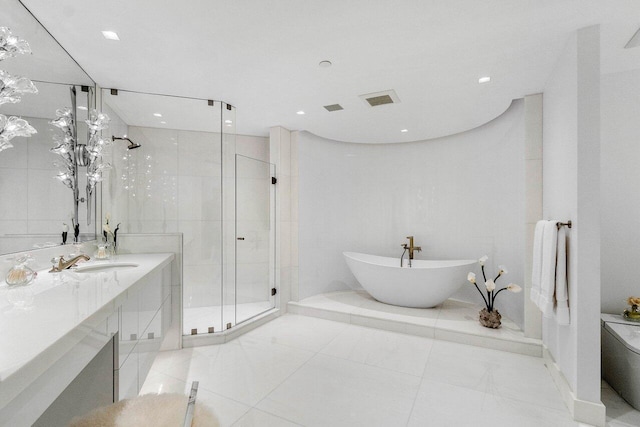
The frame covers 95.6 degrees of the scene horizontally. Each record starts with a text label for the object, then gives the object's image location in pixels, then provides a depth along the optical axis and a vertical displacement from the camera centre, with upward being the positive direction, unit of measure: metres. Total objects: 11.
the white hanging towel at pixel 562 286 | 1.93 -0.50
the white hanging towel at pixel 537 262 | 2.19 -0.39
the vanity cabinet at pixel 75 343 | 0.68 -0.42
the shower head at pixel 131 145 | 2.98 +0.69
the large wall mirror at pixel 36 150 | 1.62 +0.38
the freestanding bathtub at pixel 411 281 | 3.38 -0.86
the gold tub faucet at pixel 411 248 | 4.17 -0.53
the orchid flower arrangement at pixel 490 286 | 2.82 -0.74
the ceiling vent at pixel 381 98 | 2.70 +1.10
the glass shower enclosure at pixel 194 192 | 2.94 +0.21
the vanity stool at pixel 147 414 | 0.95 -0.70
